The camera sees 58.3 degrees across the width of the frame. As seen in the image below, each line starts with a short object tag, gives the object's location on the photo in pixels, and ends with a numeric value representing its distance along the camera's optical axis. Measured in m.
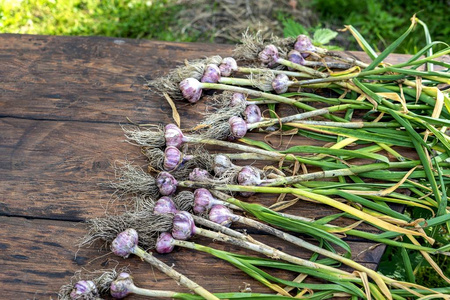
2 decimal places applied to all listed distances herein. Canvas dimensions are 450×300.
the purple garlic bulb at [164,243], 1.29
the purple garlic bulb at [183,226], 1.27
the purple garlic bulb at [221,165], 1.42
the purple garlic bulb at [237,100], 1.61
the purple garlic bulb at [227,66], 1.76
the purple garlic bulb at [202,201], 1.34
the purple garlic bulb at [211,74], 1.69
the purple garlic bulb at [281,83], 1.66
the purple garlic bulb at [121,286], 1.20
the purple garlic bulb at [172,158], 1.43
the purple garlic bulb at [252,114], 1.58
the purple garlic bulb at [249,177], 1.38
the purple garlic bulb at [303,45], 1.78
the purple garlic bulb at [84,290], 1.18
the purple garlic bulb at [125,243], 1.26
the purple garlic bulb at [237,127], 1.52
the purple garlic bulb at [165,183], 1.38
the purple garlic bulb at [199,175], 1.40
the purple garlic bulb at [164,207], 1.32
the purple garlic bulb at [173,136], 1.49
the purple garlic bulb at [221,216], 1.33
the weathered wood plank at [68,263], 1.27
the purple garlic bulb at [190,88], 1.66
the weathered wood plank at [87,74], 1.73
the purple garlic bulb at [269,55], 1.75
